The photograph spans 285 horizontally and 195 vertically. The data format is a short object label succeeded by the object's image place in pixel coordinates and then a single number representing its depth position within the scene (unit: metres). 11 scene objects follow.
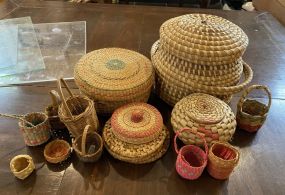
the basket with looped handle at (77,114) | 0.76
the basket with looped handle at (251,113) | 0.87
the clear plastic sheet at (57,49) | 1.12
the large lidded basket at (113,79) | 0.87
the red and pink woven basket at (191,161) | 0.72
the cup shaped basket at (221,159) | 0.71
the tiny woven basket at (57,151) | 0.77
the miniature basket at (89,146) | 0.75
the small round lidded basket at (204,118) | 0.75
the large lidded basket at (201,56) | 0.83
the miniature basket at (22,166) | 0.73
